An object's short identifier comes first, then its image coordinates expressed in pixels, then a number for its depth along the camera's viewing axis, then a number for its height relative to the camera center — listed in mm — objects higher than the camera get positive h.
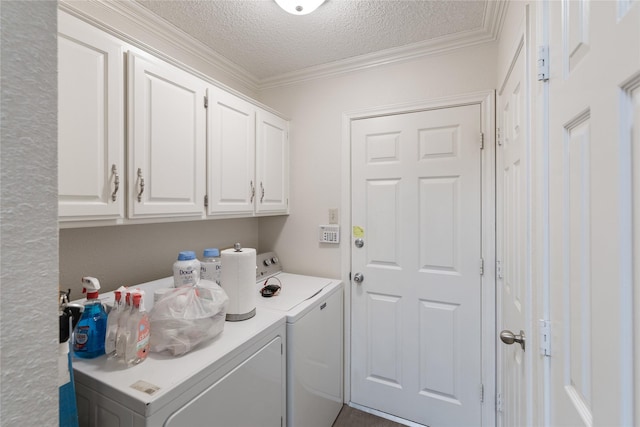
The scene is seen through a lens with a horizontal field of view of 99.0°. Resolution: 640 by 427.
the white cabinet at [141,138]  1003 +350
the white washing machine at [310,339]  1427 -756
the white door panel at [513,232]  1000 -85
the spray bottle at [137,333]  922 -414
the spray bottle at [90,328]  975 -415
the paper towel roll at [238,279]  1265 -310
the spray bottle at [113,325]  963 -396
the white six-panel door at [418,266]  1735 -361
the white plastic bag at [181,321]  999 -403
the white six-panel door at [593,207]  424 +13
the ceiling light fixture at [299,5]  1383 +1072
